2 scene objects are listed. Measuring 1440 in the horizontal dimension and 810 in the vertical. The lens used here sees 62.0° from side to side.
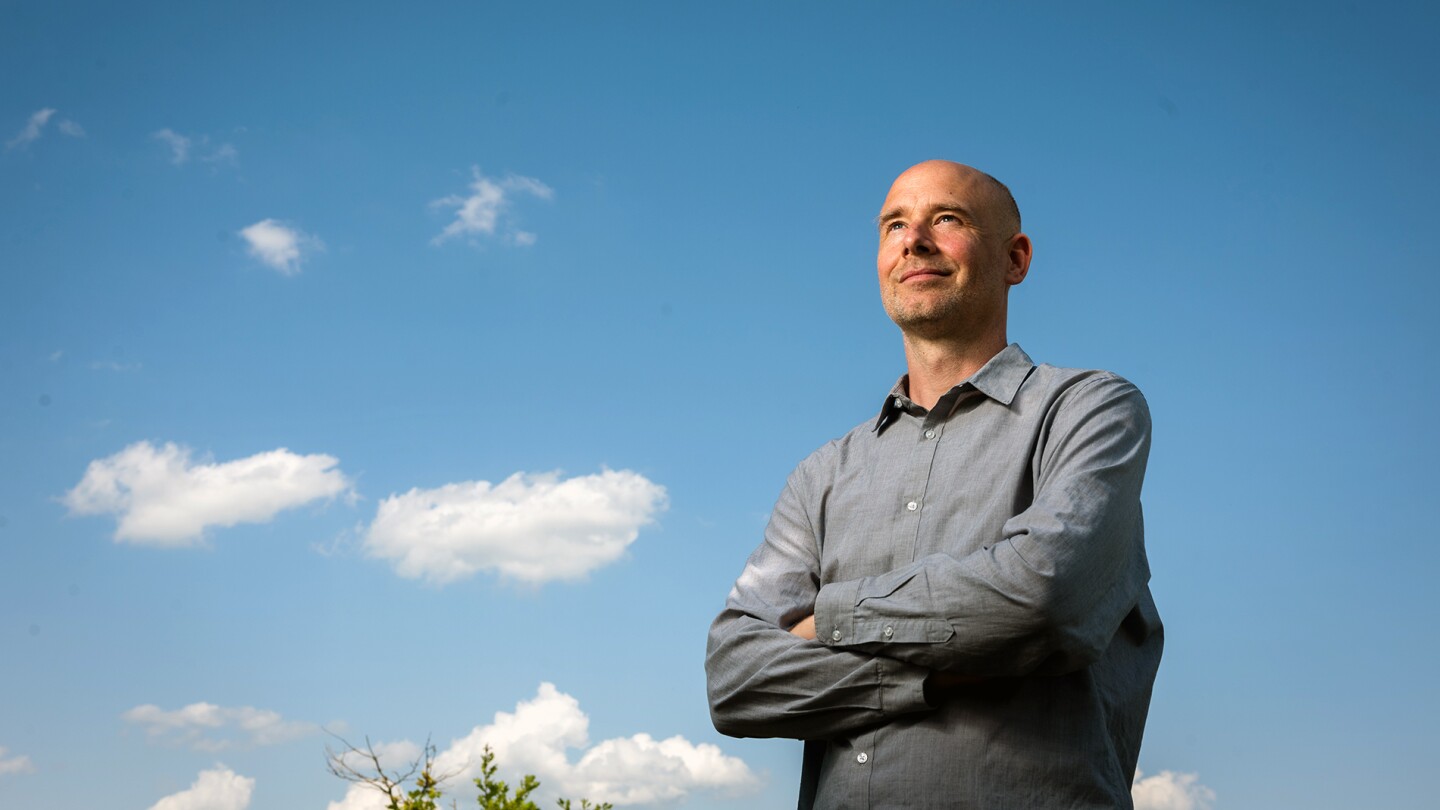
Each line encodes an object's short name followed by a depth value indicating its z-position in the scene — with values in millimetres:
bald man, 2729
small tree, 4855
